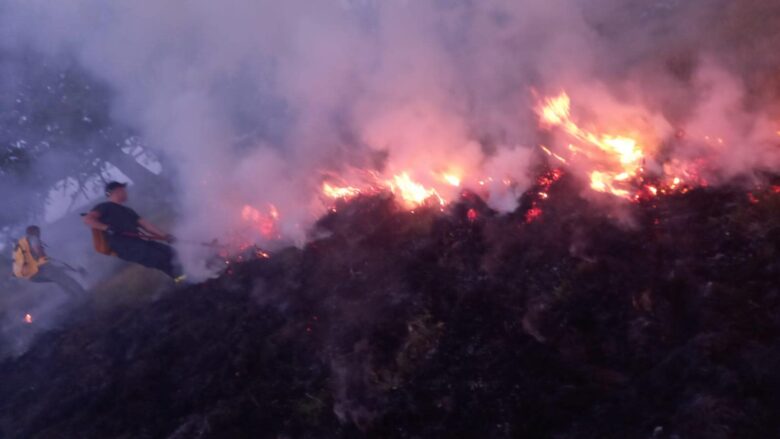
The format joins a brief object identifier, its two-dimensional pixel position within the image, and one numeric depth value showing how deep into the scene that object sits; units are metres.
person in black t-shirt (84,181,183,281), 9.92
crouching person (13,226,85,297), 12.38
